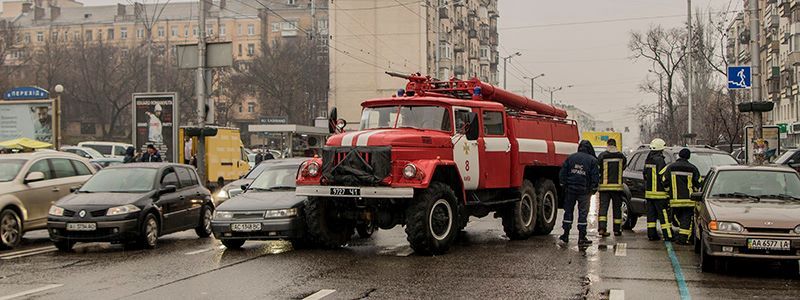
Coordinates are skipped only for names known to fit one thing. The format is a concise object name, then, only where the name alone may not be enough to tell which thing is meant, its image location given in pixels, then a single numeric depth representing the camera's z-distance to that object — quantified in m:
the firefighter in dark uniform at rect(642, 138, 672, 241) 15.49
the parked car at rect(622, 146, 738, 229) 17.55
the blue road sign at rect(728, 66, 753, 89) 26.84
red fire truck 13.26
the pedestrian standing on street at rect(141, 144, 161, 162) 25.36
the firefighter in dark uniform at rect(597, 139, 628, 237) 16.44
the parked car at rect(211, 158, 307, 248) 14.27
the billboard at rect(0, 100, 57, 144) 28.75
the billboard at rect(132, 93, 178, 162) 30.30
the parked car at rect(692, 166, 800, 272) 10.96
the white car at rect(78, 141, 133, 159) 44.62
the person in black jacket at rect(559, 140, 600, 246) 15.32
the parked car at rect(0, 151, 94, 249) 15.56
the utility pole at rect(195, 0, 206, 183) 29.70
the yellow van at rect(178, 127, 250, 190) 33.97
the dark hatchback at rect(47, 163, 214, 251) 14.62
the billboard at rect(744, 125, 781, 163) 29.33
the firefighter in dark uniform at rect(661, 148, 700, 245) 14.91
